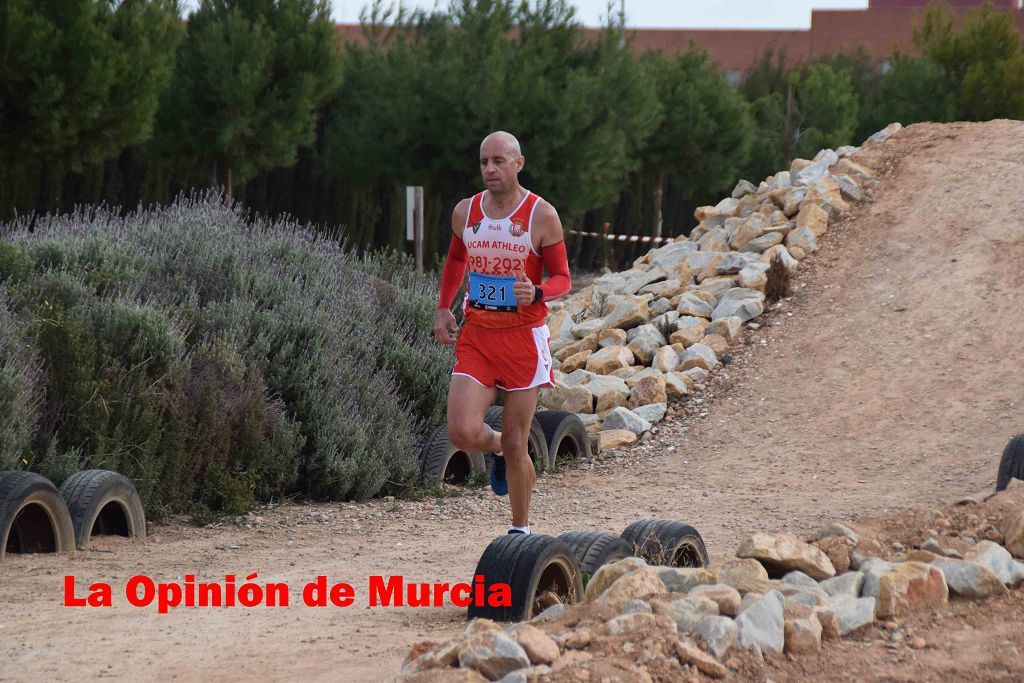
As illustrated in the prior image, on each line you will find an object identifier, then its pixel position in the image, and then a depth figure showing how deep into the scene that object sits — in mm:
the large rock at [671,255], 28823
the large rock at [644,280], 27797
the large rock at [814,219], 28437
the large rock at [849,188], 30125
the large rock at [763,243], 27937
